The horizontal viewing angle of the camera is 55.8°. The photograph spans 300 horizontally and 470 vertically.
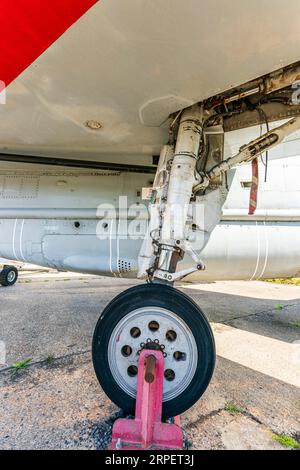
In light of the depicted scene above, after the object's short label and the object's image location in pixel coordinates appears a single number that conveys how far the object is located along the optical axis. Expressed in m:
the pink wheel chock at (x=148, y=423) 1.34
